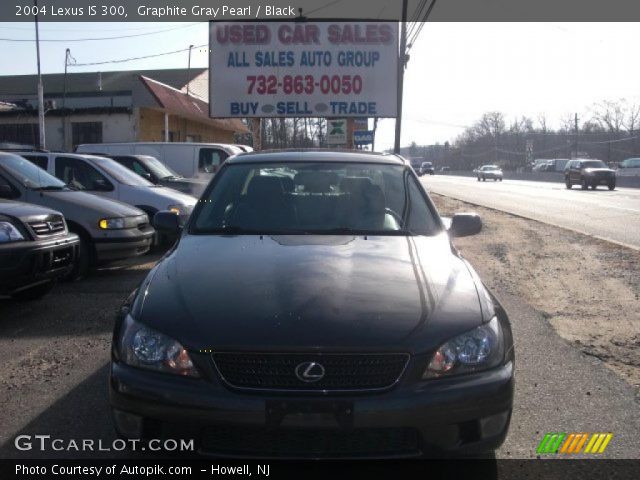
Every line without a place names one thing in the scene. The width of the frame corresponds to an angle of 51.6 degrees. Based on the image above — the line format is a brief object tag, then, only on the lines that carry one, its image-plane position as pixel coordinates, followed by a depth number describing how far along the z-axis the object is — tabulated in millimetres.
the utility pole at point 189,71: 36288
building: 24828
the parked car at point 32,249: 5637
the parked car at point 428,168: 82038
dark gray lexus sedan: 2697
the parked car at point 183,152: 14337
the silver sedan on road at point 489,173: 60750
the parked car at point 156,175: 12508
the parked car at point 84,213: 7832
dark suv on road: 35812
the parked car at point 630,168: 52362
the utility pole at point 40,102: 21031
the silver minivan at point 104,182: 10211
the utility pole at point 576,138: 89981
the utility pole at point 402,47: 22484
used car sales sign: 18406
